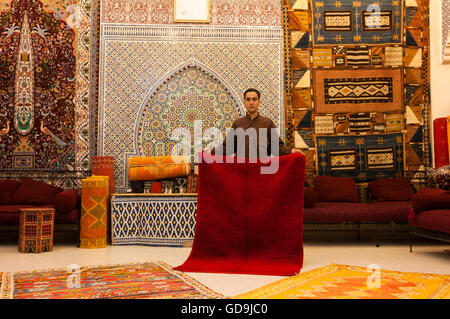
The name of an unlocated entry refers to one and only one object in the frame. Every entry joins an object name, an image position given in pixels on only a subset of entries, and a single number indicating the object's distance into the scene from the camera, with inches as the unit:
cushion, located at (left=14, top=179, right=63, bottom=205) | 219.1
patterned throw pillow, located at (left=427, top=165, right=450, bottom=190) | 180.7
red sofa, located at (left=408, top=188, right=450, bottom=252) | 160.7
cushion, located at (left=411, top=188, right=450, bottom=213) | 166.4
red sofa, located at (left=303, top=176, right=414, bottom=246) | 206.1
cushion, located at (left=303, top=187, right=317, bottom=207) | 208.4
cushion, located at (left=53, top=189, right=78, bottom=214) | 201.2
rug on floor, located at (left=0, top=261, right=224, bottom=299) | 105.8
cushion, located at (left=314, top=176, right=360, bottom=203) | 232.1
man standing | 168.6
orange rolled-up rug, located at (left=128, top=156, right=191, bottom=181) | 217.3
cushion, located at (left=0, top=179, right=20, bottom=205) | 220.2
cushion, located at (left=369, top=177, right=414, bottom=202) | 230.7
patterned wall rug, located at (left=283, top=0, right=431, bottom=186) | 248.1
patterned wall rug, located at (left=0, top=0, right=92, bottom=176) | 239.0
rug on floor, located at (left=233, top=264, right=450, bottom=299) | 105.0
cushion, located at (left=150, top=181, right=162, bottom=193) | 215.5
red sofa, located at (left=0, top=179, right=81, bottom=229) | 201.6
